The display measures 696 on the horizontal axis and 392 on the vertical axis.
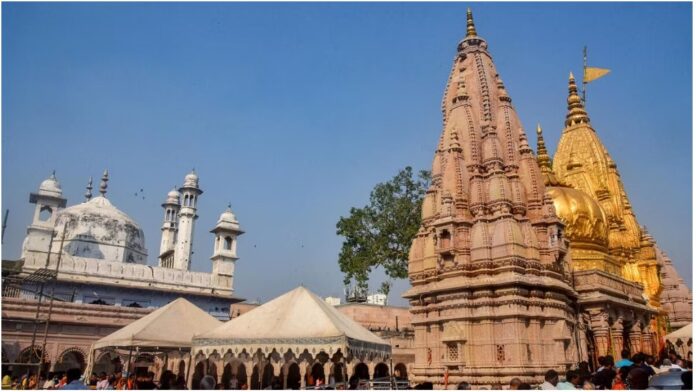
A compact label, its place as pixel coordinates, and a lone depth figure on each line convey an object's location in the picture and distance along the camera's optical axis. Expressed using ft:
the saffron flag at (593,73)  130.62
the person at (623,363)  33.84
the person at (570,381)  26.08
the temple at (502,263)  59.82
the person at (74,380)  31.62
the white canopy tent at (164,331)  45.11
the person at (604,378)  30.09
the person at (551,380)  26.91
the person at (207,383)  28.89
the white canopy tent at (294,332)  37.93
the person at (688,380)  22.58
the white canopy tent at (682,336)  68.39
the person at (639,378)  23.90
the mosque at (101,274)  81.10
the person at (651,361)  41.34
